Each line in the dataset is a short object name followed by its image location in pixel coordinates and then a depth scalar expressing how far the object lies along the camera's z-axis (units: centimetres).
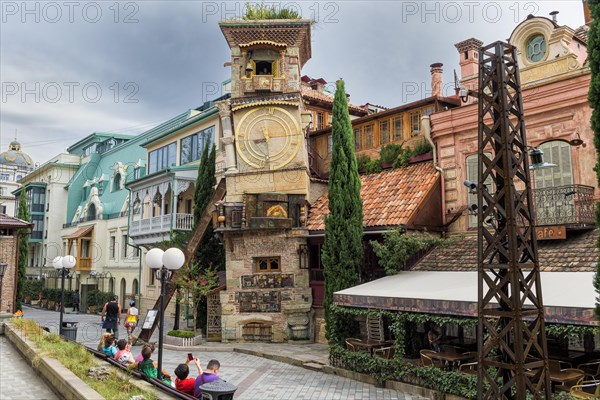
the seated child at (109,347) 1220
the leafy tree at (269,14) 2112
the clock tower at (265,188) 1928
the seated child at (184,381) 897
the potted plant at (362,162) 2091
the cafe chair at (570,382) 987
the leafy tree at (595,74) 893
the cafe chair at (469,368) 1143
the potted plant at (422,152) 1855
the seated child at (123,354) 1091
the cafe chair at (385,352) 1396
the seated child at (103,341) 1251
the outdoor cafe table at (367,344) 1412
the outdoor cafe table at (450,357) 1174
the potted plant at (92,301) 3634
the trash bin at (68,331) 1619
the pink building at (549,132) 1384
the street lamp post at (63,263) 1644
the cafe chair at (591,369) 1044
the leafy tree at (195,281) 1983
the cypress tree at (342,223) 1653
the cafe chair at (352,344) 1464
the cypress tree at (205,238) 2164
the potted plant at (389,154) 1988
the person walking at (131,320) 1998
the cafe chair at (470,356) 1213
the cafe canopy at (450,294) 966
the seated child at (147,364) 965
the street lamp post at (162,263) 982
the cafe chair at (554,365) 1076
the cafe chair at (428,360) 1218
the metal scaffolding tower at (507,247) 839
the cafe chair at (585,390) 895
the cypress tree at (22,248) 2932
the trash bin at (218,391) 672
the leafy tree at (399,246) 1556
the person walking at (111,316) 1894
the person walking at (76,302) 3769
